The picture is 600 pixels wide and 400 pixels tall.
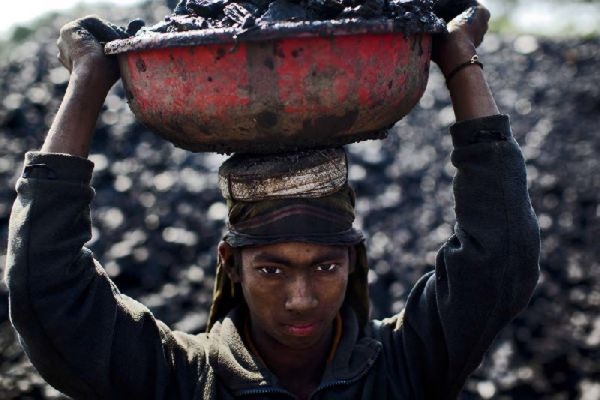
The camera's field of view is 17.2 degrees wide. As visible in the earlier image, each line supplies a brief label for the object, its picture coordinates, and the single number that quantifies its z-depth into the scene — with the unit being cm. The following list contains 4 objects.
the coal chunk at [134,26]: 223
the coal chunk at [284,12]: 209
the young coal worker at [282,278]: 218
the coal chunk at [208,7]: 213
